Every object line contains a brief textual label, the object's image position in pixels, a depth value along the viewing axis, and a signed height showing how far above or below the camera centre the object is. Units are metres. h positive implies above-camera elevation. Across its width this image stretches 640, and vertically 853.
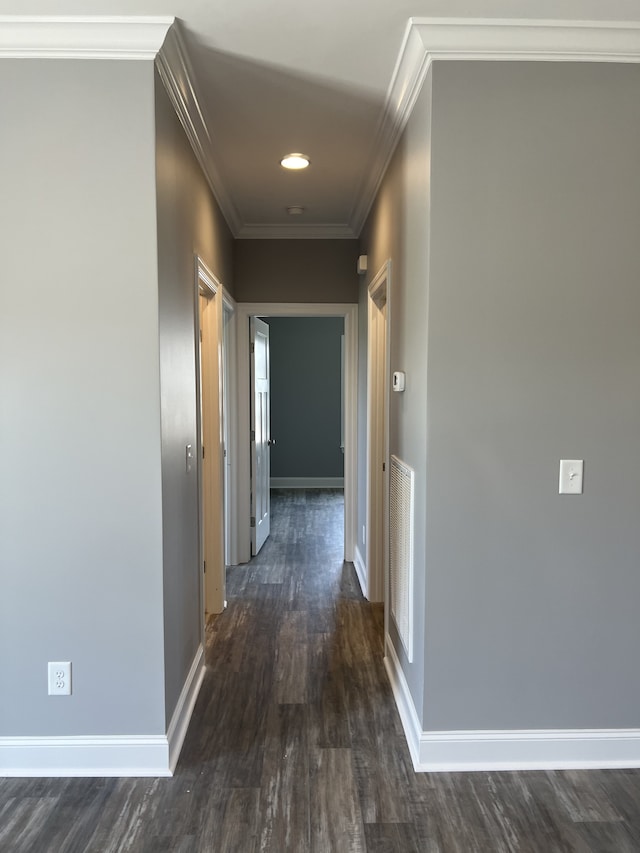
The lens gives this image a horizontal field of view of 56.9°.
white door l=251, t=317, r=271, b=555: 4.73 -0.35
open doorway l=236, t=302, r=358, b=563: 4.56 +0.18
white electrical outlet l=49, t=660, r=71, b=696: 2.09 -1.00
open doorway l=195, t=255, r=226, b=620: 3.43 -0.32
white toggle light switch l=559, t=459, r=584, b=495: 2.13 -0.30
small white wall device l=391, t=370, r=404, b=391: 2.54 +0.06
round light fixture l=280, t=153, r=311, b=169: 3.05 +1.22
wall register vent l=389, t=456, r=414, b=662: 2.35 -0.67
